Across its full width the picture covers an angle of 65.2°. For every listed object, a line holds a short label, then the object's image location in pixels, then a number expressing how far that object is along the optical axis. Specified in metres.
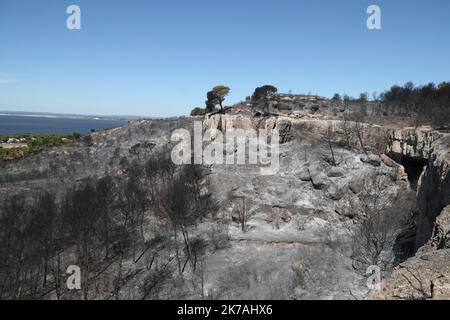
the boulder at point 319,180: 44.42
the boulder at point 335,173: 45.84
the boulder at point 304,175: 46.44
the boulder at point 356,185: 42.41
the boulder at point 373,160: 46.07
